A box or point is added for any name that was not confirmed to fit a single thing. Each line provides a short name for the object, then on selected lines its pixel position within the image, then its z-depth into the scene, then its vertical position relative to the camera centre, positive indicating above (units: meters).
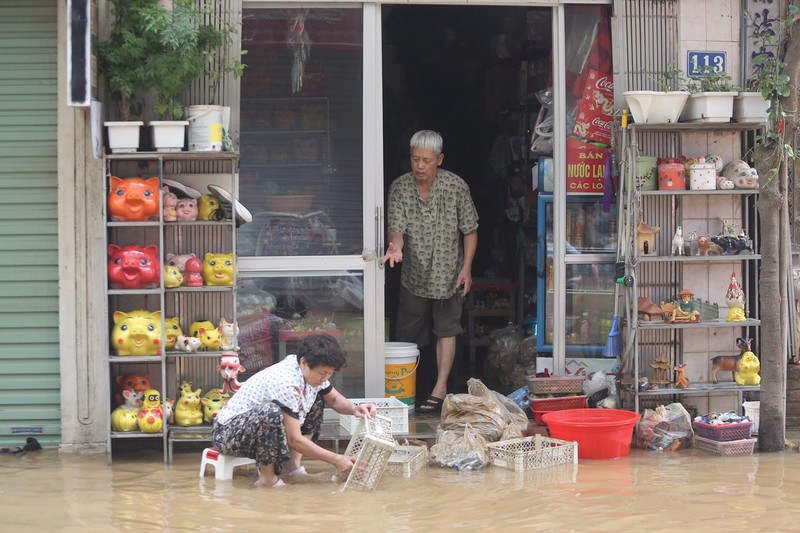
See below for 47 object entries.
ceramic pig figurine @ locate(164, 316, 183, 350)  14.48 -0.45
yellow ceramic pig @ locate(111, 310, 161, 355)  14.19 -0.47
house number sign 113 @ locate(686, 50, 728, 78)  15.87 +1.43
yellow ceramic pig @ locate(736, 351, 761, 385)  15.41 -0.78
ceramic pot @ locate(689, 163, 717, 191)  15.29 +0.59
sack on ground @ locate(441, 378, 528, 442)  14.77 -1.06
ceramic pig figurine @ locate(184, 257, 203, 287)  14.55 -0.08
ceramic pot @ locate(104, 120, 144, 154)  14.14 +0.82
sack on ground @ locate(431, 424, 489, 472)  13.94 -1.22
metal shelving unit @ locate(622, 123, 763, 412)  15.43 -0.10
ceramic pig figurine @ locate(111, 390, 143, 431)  14.27 -1.01
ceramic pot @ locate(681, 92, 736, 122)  15.03 +1.06
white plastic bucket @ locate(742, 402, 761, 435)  15.23 -1.05
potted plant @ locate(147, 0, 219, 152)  13.84 +1.29
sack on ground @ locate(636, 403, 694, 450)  15.10 -1.17
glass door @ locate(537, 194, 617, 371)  16.33 -0.13
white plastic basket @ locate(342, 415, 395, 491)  12.55 -1.14
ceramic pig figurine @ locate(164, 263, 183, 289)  14.39 -0.10
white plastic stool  13.19 -1.21
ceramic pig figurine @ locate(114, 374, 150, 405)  14.66 -0.81
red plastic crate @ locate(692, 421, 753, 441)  14.67 -1.15
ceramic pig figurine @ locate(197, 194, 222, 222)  14.75 +0.36
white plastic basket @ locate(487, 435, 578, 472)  13.80 -1.23
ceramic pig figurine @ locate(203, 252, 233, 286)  14.60 -0.05
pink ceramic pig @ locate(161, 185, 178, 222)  14.41 +0.38
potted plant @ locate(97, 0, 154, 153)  14.06 +1.32
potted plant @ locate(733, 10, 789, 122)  14.23 +1.20
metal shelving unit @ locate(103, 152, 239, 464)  14.91 +0.10
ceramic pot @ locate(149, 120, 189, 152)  14.16 +0.83
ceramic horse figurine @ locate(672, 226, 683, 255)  15.34 +0.12
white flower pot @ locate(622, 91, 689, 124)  14.98 +1.07
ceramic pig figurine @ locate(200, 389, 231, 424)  14.49 -0.94
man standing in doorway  16.97 +0.18
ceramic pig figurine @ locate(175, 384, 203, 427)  14.41 -0.97
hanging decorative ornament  15.67 +1.57
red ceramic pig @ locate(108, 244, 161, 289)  14.16 -0.04
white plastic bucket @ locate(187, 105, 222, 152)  14.34 +0.88
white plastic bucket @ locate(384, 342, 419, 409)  16.37 -0.82
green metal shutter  14.97 +0.04
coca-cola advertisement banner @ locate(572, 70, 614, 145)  16.19 +1.11
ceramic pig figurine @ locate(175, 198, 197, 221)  14.54 +0.35
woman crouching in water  12.45 -0.87
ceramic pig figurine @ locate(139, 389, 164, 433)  14.18 -0.99
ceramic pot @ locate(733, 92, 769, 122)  15.16 +1.06
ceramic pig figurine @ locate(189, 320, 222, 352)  14.57 -0.48
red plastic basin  14.38 -1.15
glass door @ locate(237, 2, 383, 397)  15.68 +0.53
